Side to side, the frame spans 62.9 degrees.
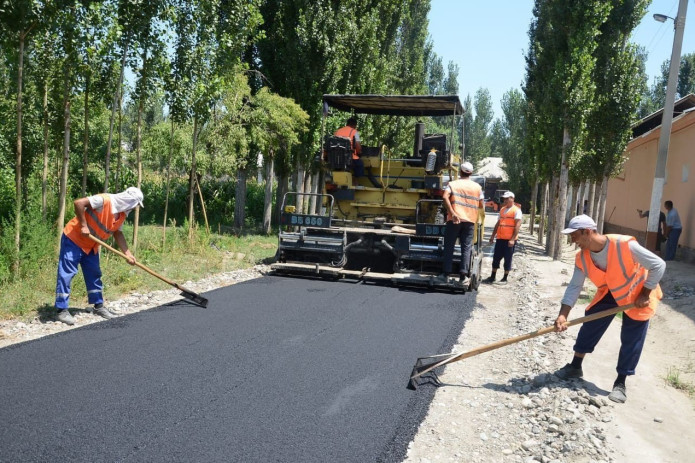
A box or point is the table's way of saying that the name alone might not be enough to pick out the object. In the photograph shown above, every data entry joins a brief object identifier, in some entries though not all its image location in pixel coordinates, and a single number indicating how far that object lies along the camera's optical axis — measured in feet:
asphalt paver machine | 24.95
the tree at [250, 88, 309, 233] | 42.16
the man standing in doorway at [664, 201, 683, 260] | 36.60
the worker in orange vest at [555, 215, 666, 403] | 12.09
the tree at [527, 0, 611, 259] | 42.04
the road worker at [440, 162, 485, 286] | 23.15
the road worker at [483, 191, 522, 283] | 28.91
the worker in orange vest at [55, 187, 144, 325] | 16.97
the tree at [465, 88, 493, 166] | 160.97
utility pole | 33.60
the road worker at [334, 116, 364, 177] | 28.40
